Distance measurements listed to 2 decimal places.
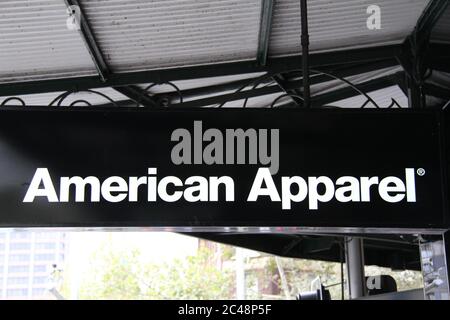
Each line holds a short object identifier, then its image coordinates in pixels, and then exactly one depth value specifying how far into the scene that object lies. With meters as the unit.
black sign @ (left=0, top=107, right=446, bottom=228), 2.81
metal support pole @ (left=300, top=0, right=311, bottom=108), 3.15
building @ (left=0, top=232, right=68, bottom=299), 45.72
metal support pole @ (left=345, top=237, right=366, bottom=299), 7.69
